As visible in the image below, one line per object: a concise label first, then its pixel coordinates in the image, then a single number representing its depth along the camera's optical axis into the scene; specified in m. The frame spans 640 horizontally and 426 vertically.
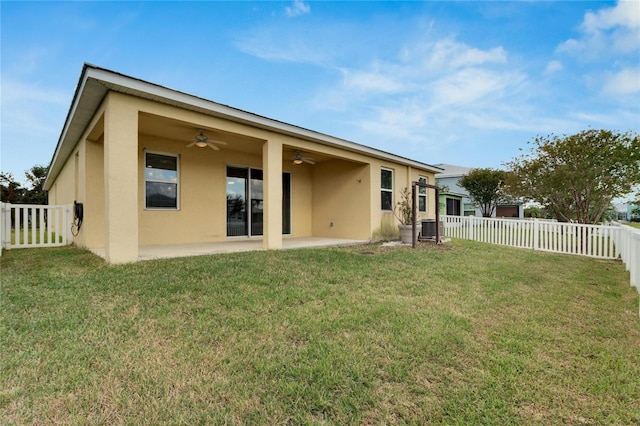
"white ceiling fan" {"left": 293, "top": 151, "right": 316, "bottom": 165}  8.70
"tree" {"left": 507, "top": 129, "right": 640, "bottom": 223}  9.71
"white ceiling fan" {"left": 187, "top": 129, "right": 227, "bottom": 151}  6.54
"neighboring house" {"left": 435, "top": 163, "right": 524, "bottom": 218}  22.66
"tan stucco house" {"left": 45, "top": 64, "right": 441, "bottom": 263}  5.01
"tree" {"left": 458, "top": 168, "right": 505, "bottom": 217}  21.52
